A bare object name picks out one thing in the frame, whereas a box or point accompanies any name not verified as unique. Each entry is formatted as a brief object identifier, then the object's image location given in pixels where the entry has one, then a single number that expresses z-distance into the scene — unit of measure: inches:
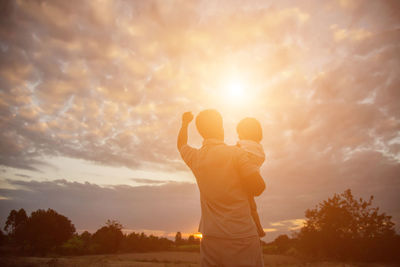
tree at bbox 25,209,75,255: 1781.5
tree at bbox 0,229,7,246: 1857.8
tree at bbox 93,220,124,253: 1734.7
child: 102.9
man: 88.4
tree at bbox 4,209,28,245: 1823.8
